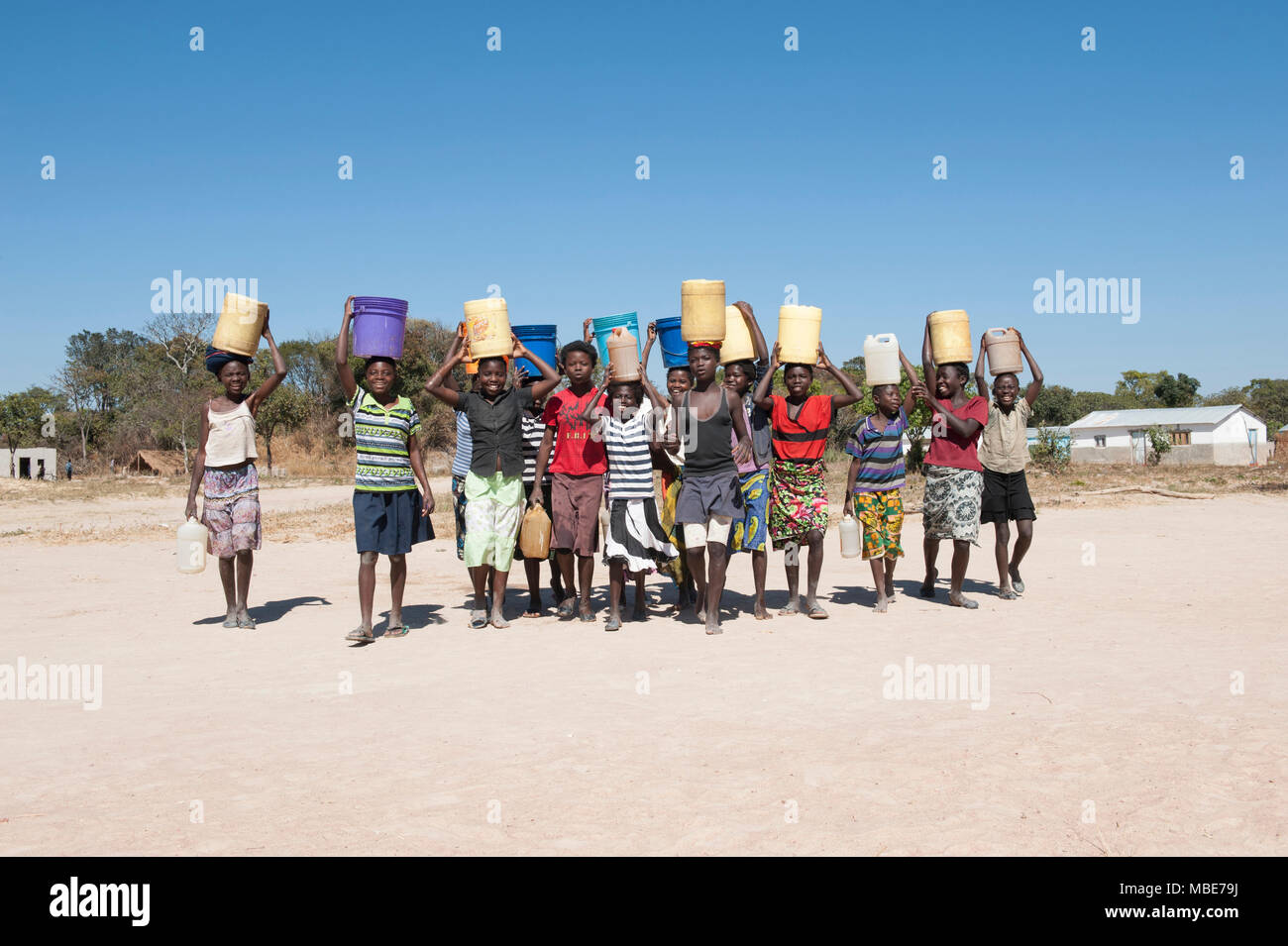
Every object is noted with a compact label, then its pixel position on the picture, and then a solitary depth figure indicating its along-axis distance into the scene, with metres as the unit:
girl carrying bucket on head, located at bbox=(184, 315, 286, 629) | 7.86
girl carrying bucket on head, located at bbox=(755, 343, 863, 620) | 7.99
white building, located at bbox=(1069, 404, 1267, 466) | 49.84
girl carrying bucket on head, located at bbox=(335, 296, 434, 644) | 7.32
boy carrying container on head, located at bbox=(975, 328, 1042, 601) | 8.88
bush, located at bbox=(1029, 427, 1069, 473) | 34.62
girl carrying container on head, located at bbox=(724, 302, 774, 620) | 7.93
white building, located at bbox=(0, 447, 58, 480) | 41.09
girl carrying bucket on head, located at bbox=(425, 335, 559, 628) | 7.70
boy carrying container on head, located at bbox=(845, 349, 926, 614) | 8.30
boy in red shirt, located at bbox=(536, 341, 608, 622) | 7.98
